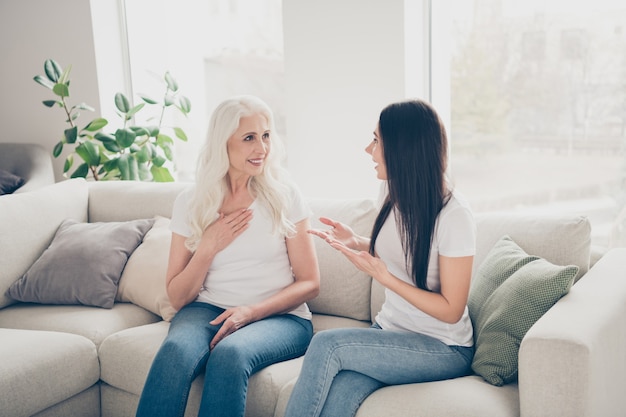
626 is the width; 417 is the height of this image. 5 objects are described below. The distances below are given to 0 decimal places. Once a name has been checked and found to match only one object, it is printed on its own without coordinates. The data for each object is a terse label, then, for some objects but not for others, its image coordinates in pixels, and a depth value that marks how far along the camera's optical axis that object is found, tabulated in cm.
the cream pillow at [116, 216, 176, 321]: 247
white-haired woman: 217
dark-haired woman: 173
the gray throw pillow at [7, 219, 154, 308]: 255
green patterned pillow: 176
